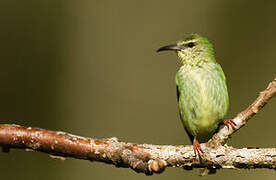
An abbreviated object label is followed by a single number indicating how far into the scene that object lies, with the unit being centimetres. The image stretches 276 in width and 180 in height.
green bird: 689
